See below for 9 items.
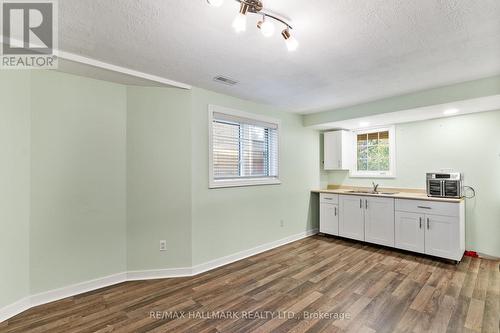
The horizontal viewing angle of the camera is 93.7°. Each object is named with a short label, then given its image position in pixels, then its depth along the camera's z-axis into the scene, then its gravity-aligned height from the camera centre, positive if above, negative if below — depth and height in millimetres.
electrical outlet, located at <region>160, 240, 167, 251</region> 2939 -969
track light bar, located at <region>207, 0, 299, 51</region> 1404 +952
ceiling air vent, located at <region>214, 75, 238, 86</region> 2785 +1075
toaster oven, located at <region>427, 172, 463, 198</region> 3389 -261
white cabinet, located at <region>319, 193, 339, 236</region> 4469 -917
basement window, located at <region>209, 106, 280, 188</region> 3348 +301
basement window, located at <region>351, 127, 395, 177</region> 4398 +285
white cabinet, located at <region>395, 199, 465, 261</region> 3219 -896
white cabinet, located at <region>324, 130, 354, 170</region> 4750 +357
